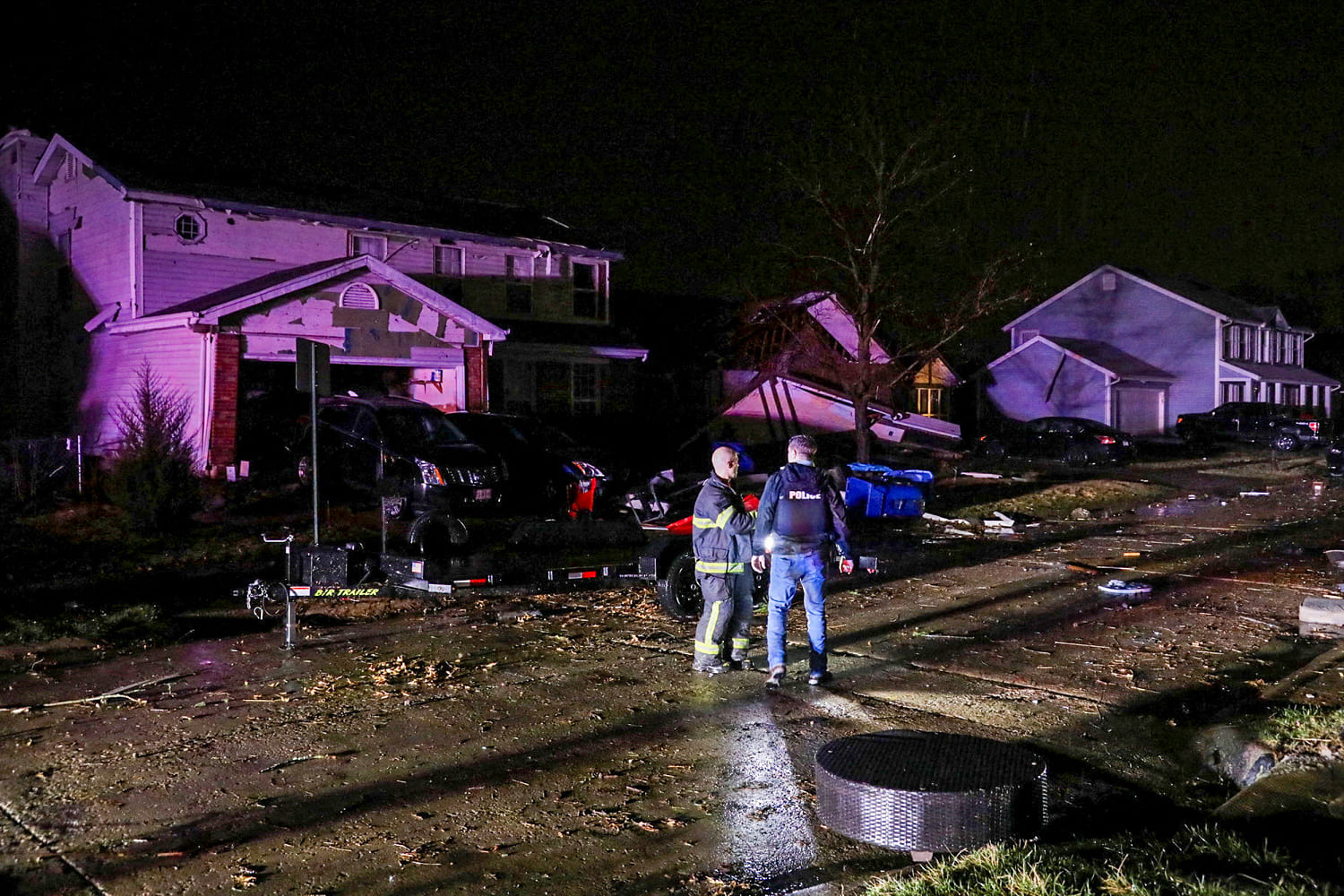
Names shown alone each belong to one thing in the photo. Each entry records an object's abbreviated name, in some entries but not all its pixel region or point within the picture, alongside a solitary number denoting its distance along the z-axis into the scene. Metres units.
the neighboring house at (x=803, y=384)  29.92
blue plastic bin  17.47
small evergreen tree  14.12
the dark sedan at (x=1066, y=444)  31.52
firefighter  8.18
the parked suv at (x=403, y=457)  15.37
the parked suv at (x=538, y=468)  15.94
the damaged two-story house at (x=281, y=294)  20.23
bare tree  24.72
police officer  7.94
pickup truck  36.22
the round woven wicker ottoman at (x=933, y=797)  4.76
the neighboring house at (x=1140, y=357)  43.53
